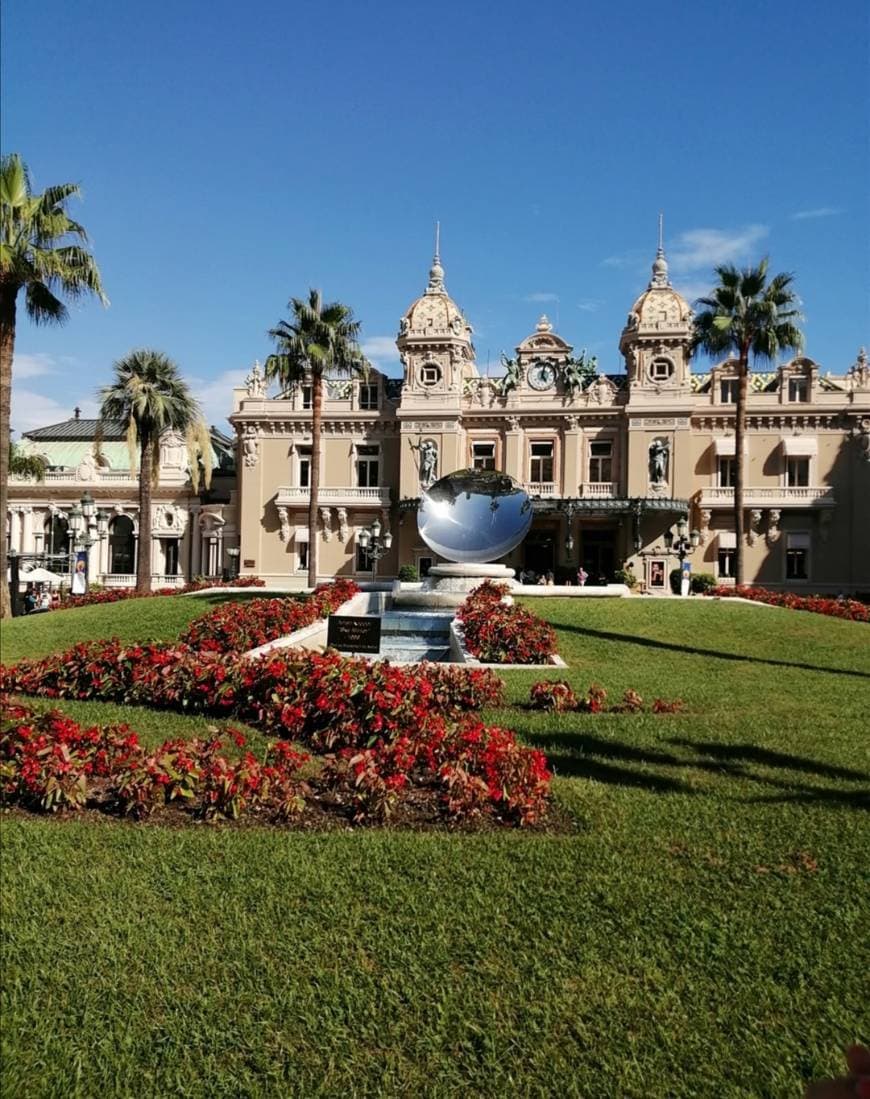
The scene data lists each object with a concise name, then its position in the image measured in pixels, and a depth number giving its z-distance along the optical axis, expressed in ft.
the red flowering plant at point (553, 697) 30.17
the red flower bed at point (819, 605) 64.54
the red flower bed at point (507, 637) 41.75
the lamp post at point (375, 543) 113.46
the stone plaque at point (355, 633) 36.94
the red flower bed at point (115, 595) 80.59
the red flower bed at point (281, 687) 24.61
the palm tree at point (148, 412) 98.17
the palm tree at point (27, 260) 68.23
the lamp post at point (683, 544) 100.18
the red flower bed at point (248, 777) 17.89
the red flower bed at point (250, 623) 42.32
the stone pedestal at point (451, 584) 64.80
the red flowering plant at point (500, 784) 17.74
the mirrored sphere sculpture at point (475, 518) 74.74
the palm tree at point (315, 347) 107.24
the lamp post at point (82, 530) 96.58
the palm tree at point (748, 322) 99.25
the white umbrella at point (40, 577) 113.09
